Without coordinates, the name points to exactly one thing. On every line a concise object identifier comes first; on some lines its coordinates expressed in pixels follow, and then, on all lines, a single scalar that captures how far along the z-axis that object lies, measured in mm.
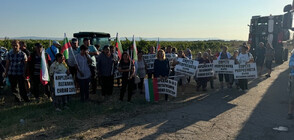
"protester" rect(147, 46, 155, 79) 9445
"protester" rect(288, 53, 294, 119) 6082
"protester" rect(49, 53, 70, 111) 6805
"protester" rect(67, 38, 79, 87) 7953
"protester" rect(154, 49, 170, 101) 7904
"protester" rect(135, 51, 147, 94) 8594
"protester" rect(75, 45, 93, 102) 7234
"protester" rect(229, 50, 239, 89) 9469
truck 15492
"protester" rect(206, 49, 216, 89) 9930
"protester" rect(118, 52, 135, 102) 7555
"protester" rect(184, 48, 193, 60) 10564
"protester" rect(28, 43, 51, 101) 7525
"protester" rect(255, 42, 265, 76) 12008
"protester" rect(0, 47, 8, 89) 8839
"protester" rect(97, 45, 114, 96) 7684
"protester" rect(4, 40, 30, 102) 7297
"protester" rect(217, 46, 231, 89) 9578
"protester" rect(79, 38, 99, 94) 8430
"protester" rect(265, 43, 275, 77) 12000
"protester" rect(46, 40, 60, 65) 7902
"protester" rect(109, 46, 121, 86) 8571
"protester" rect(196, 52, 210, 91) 9438
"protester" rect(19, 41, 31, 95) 7802
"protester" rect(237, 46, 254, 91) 9102
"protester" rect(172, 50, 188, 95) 8776
